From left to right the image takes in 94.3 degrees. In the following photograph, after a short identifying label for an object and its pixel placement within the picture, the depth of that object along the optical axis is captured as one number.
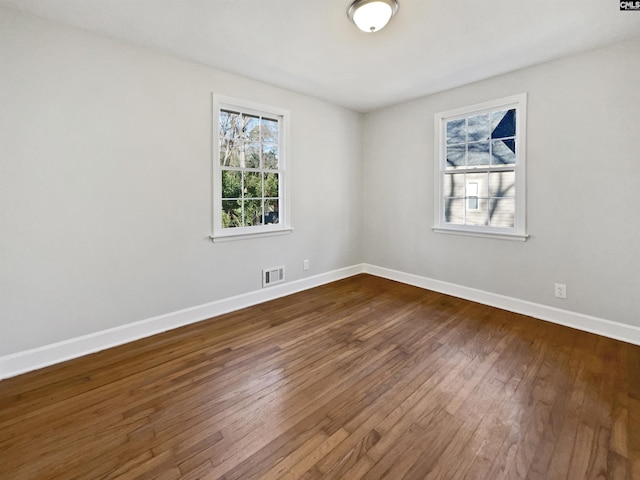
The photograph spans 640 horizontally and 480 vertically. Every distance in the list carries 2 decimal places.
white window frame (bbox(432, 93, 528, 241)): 3.21
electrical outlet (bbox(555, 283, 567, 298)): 3.02
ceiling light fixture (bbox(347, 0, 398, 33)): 2.01
